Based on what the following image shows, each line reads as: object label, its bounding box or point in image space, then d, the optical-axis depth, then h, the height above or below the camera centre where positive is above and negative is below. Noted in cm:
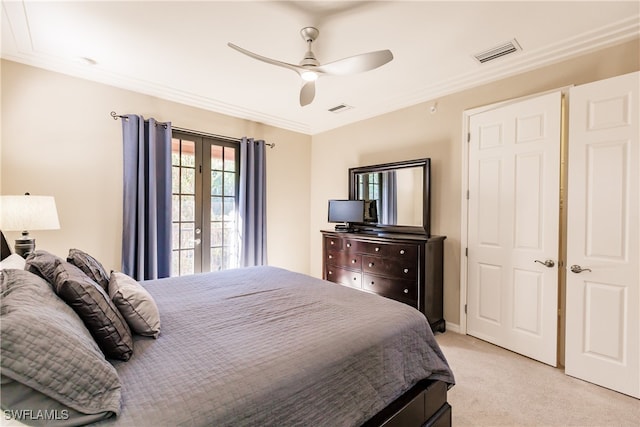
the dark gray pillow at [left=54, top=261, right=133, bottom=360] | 118 -43
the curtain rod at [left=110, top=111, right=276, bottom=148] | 317 +104
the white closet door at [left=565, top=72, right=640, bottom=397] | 211 -16
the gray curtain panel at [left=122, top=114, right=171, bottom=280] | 318 +14
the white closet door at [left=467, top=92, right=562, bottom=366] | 254 -12
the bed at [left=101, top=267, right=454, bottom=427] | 98 -62
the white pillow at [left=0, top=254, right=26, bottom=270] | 171 -33
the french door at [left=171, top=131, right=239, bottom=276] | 371 +10
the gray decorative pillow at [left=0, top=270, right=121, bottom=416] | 76 -43
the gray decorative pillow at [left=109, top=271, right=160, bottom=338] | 141 -49
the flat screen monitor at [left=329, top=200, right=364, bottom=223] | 398 +2
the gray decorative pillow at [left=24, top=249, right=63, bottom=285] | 134 -27
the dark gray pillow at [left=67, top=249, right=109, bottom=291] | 160 -32
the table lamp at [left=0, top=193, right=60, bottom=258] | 217 -5
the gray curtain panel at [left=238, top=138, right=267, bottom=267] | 410 +11
